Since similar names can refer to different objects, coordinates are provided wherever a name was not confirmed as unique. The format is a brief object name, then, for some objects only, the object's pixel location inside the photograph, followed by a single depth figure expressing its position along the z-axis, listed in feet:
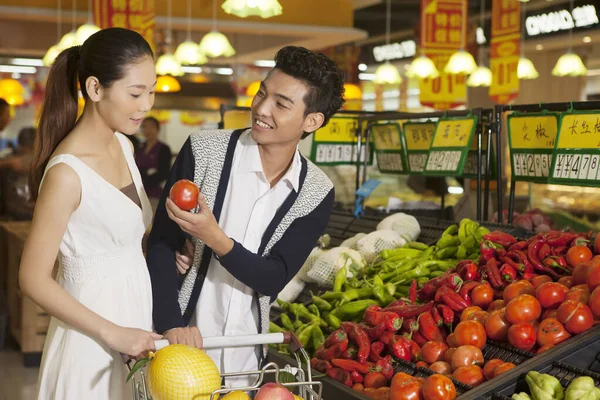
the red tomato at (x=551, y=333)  8.38
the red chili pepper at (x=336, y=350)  9.55
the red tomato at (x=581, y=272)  9.06
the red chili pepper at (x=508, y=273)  10.09
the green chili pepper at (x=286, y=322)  11.82
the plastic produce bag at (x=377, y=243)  13.71
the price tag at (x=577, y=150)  10.47
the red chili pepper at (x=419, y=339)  9.57
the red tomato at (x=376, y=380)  8.96
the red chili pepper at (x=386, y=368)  9.00
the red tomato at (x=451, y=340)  9.10
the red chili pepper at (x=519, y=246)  10.69
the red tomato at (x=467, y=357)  8.55
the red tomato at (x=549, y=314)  8.77
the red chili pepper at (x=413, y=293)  10.62
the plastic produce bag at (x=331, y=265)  13.19
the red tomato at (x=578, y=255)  9.68
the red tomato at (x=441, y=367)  8.71
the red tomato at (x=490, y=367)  8.28
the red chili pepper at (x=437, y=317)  9.59
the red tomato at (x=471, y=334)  8.83
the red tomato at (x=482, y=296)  9.84
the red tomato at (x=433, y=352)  9.07
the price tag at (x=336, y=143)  17.15
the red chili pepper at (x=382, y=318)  9.65
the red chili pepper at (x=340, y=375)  9.07
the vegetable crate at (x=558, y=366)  7.64
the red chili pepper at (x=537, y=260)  10.00
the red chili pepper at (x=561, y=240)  10.41
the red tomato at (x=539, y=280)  9.62
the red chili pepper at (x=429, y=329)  9.53
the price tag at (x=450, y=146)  13.79
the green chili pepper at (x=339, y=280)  12.50
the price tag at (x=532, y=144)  11.71
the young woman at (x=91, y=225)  6.41
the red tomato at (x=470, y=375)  8.20
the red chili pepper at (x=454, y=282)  10.12
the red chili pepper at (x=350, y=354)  9.52
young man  7.59
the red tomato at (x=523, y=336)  8.51
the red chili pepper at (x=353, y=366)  9.13
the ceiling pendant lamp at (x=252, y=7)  22.29
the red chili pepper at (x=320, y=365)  9.39
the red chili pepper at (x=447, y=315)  9.54
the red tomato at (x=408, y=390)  8.07
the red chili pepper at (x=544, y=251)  10.31
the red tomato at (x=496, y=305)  9.62
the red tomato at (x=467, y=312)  9.46
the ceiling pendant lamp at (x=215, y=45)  30.17
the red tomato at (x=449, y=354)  8.83
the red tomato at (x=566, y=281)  9.43
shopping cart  5.71
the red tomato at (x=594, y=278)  8.69
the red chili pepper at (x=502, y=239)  11.12
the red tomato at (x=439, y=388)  7.75
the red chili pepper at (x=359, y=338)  9.37
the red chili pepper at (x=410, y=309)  9.82
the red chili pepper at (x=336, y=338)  9.66
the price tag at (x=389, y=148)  16.56
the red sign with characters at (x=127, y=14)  32.60
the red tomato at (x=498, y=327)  8.93
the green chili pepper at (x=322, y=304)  11.97
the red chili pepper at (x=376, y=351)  9.39
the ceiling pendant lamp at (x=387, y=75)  37.50
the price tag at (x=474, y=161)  14.05
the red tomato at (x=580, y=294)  8.68
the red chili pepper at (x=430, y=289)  10.44
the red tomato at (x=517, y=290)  9.41
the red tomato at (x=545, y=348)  8.30
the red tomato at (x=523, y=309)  8.73
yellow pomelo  5.46
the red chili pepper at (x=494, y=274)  10.14
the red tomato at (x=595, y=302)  8.38
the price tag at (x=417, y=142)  15.69
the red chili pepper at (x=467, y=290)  9.91
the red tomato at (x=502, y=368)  8.08
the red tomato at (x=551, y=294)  8.91
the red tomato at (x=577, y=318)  8.38
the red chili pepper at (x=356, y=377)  9.11
